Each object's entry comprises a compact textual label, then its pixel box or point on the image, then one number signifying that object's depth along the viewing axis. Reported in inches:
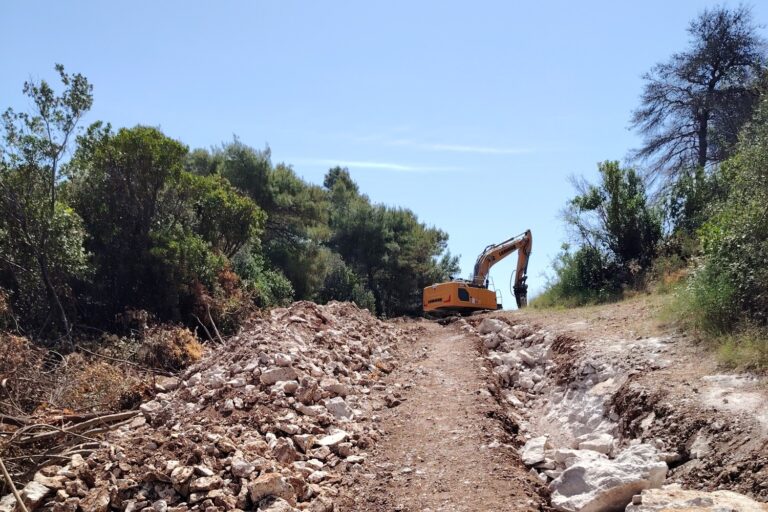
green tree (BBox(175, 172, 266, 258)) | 644.7
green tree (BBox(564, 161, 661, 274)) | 689.0
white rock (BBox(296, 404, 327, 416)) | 289.4
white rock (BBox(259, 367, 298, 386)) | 309.6
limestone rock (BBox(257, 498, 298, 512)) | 205.8
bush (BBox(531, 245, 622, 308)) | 671.8
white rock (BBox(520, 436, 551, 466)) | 240.2
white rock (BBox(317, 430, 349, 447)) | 266.2
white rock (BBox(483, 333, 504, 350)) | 485.3
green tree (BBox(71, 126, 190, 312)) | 581.9
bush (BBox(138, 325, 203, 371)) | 434.9
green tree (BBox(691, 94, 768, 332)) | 294.7
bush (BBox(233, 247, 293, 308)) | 730.8
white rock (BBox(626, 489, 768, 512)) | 157.9
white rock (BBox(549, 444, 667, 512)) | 191.3
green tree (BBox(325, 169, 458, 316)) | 1155.3
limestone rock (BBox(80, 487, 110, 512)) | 212.7
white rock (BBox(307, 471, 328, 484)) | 237.9
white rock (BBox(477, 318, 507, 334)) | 518.7
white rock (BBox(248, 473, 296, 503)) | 213.2
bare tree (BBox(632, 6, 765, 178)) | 738.2
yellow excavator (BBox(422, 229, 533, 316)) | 713.6
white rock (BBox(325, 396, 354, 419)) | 298.7
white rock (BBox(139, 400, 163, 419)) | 295.3
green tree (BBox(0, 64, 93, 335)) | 509.0
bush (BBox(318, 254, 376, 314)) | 1042.1
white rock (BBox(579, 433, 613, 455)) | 240.1
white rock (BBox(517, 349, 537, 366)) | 392.2
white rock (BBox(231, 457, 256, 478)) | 223.5
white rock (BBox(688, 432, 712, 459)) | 201.9
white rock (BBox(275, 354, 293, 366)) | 324.2
